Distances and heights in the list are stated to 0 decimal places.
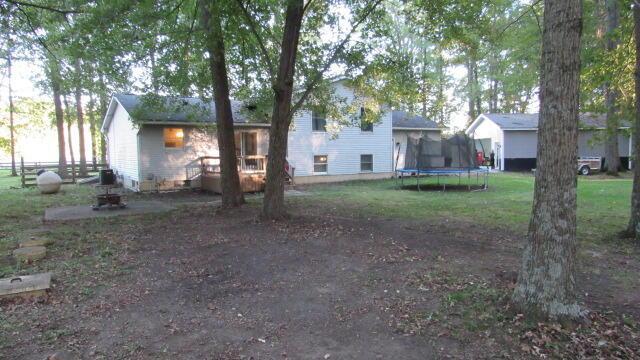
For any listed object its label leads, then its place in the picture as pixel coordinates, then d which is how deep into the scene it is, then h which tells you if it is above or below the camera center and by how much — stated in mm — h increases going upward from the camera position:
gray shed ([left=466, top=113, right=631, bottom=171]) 27406 +956
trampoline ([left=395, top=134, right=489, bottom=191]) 17797 +234
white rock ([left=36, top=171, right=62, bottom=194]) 16609 -454
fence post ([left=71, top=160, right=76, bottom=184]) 22134 -170
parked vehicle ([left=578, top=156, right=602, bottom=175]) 23734 -430
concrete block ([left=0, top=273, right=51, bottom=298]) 4781 -1343
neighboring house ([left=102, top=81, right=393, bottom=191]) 16844 +987
